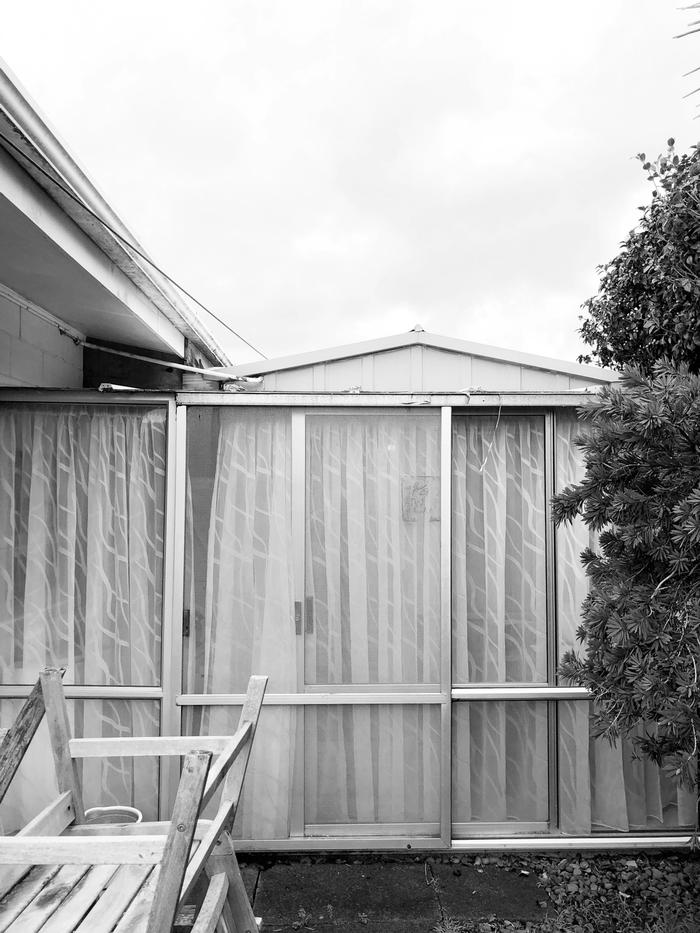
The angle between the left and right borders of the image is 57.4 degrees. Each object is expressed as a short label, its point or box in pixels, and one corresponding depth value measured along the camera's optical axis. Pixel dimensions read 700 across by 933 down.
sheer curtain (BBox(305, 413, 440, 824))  3.17
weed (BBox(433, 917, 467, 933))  2.55
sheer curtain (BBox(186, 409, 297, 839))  3.12
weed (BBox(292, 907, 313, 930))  2.58
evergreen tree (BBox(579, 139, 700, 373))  4.04
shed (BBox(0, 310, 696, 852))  3.11
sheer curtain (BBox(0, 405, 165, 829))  3.09
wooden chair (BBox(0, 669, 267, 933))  1.24
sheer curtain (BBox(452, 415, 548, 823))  3.20
